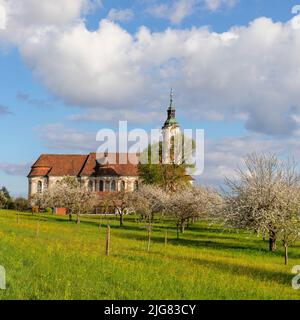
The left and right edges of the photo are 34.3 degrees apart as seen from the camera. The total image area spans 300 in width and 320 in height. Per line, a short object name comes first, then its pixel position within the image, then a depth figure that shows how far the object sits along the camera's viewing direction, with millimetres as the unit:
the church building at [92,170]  118438
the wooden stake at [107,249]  25725
